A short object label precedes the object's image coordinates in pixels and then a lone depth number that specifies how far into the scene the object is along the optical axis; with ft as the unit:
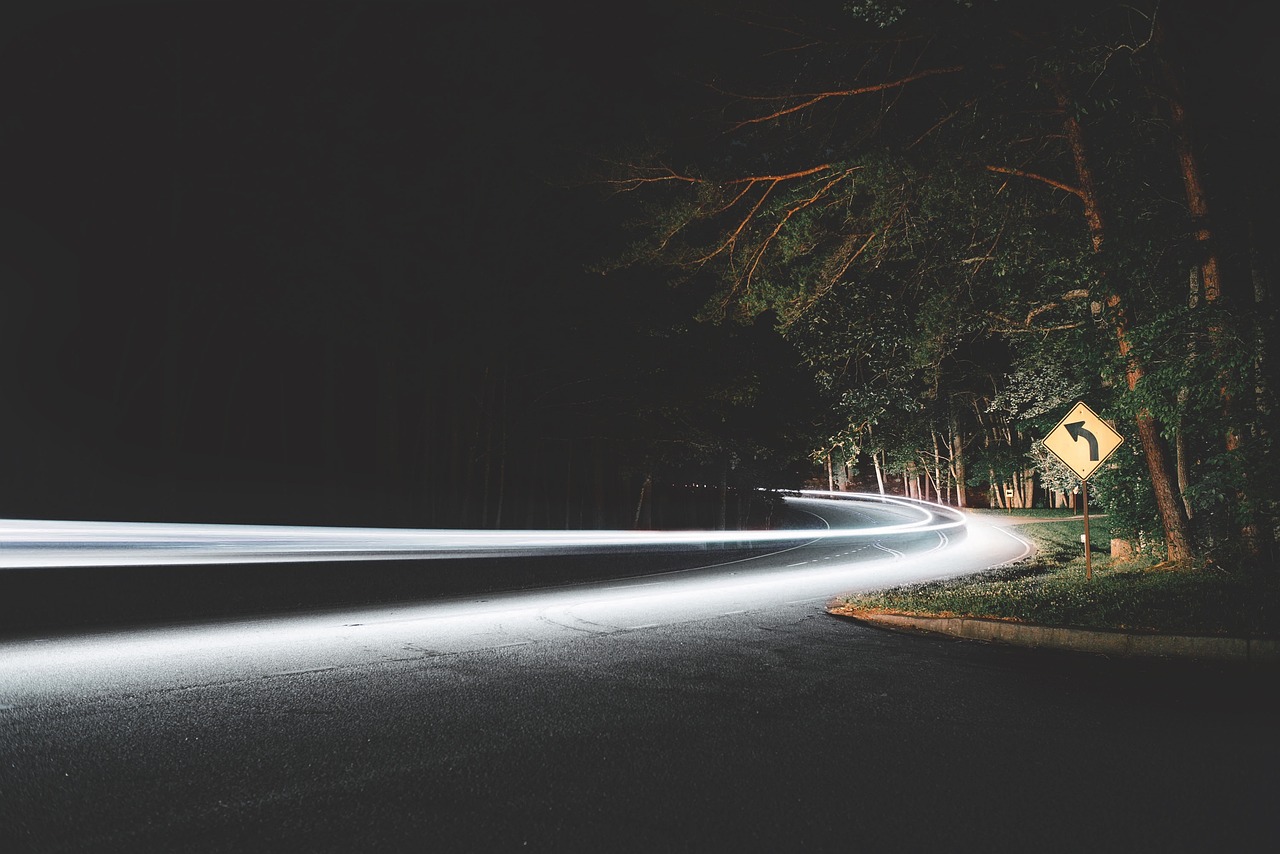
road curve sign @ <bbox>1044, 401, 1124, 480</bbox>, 46.32
